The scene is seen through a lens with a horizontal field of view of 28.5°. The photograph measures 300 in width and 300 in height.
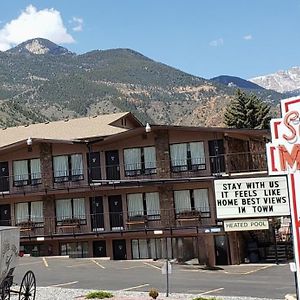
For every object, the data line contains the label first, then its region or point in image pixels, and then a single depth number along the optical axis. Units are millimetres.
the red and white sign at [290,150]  12961
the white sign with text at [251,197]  27953
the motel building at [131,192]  41500
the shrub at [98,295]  22516
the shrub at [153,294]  22000
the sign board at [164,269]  23320
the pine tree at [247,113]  71250
